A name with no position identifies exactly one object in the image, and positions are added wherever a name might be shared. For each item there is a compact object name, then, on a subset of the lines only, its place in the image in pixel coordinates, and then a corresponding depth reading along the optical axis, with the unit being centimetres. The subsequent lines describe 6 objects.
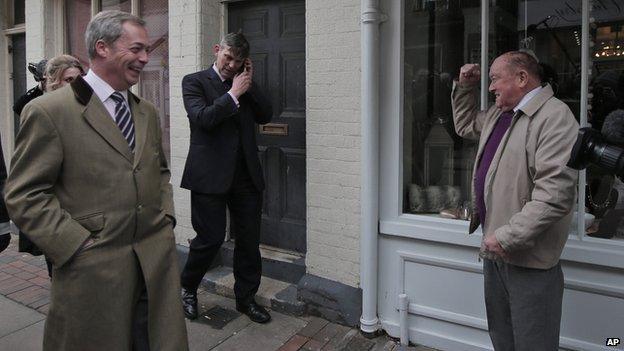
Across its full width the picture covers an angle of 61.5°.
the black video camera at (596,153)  192
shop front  294
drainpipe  341
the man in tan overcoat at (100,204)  199
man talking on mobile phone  355
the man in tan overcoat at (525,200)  227
